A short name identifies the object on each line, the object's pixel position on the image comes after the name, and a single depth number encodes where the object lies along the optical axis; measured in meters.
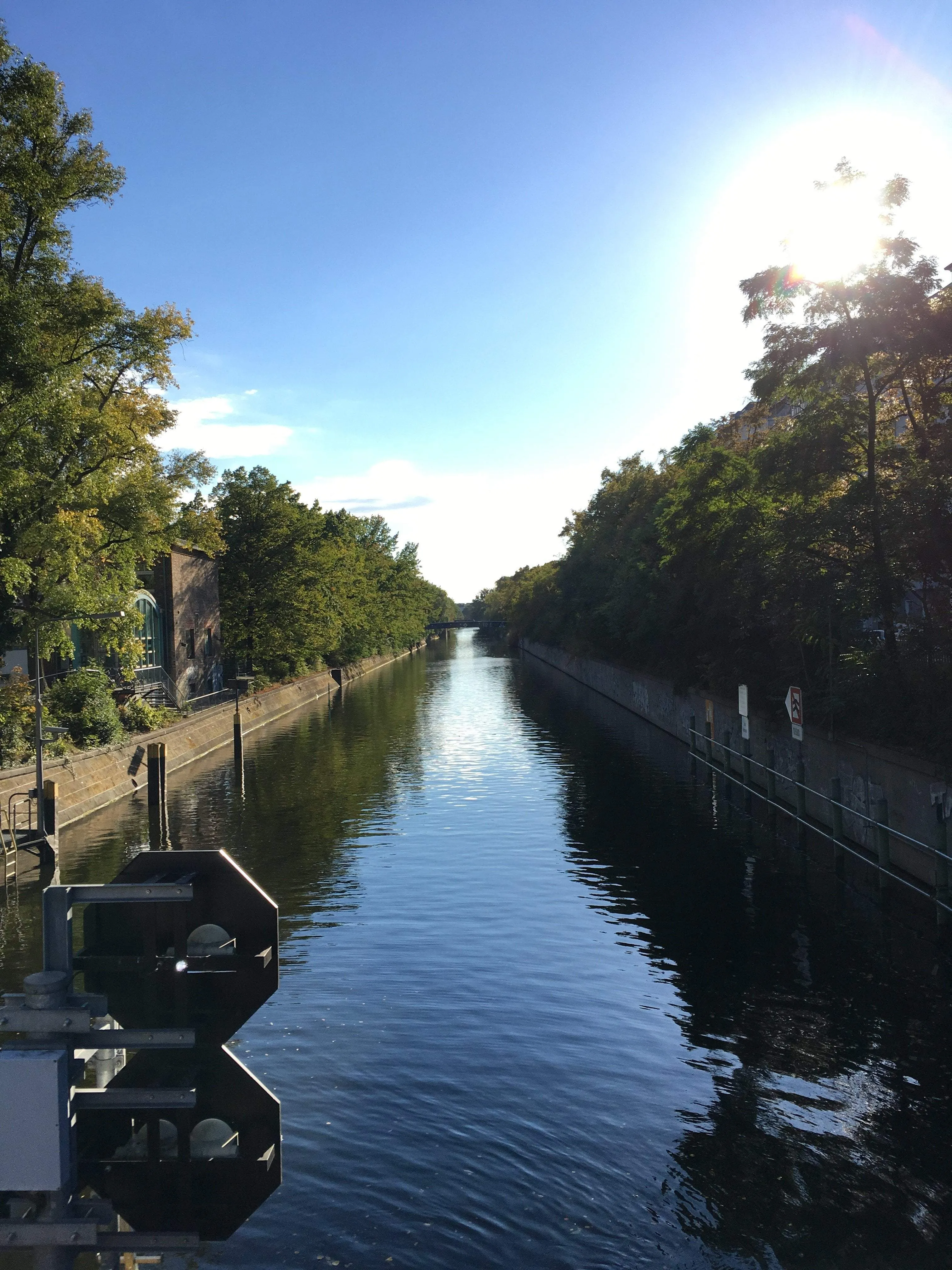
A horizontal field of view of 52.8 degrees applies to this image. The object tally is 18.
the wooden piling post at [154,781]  23.98
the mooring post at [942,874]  14.87
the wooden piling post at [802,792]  21.75
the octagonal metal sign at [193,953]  3.88
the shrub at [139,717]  32.88
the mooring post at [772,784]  24.06
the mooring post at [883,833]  16.94
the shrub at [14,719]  23.47
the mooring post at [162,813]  22.80
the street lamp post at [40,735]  18.83
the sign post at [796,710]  20.92
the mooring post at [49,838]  19.19
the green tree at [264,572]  59.03
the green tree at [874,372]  19.77
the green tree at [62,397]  22.20
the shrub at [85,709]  28.27
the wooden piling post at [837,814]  19.05
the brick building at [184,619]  44.19
